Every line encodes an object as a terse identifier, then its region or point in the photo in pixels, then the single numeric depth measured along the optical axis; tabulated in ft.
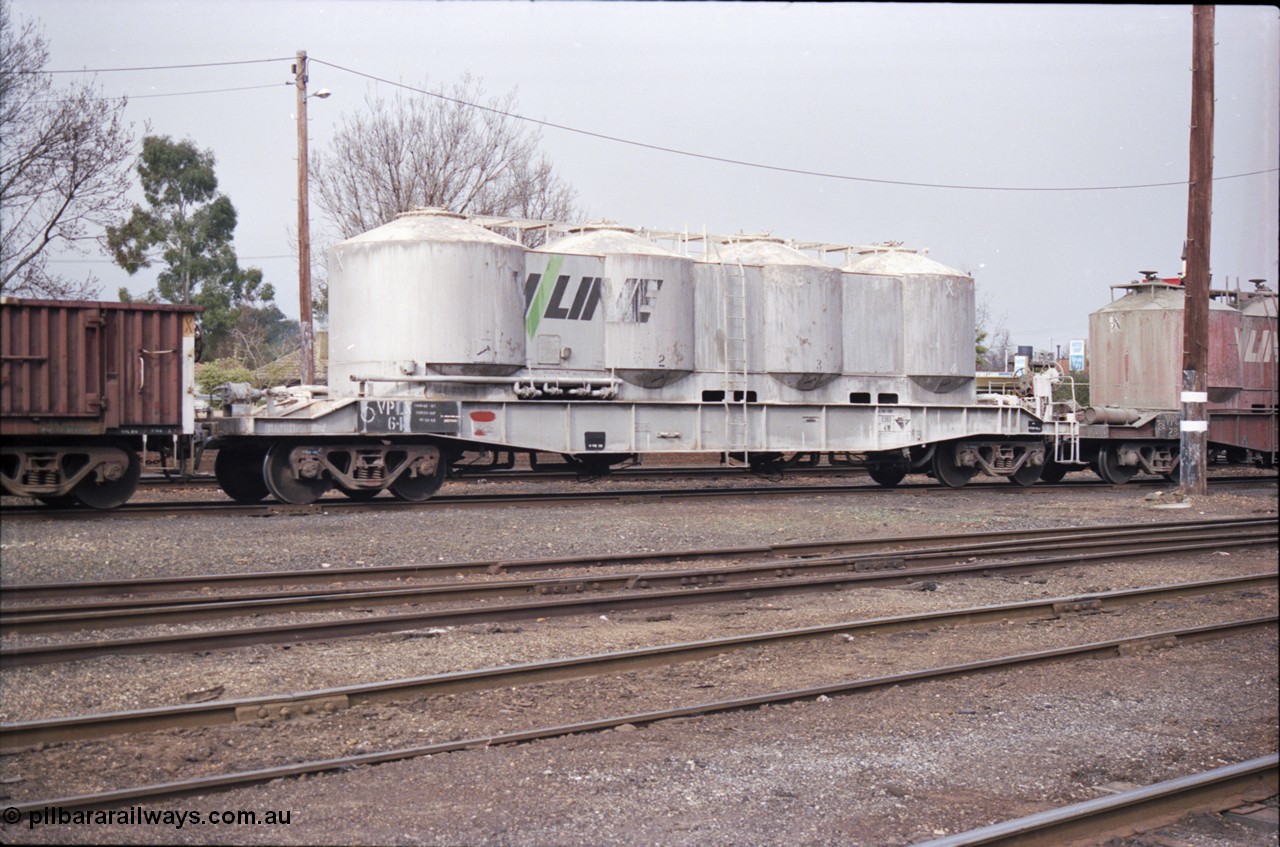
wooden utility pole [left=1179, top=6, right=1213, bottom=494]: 56.34
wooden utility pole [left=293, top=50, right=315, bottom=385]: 74.64
